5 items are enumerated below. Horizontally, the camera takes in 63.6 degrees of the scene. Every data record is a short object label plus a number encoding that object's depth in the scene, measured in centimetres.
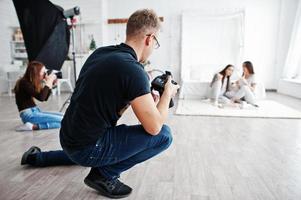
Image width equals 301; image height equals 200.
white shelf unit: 618
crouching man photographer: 102
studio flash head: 312
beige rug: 338
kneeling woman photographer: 241
